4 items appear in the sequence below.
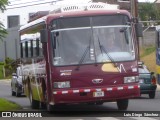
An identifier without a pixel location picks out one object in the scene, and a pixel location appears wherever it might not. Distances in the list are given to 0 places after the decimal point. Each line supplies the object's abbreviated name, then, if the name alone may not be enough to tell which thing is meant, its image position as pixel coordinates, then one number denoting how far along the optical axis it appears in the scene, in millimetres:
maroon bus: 16422
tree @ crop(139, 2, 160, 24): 75662
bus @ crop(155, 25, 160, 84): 27902
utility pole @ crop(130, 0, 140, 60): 38312
